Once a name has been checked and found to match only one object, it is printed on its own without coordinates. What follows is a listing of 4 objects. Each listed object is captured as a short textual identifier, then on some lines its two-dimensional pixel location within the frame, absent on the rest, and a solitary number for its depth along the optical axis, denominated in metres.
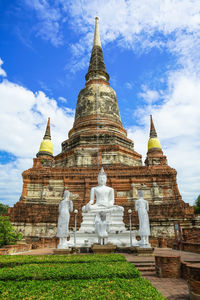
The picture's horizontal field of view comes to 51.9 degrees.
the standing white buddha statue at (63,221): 9.59
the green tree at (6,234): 11.48
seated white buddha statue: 12.37
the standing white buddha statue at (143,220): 9.52
